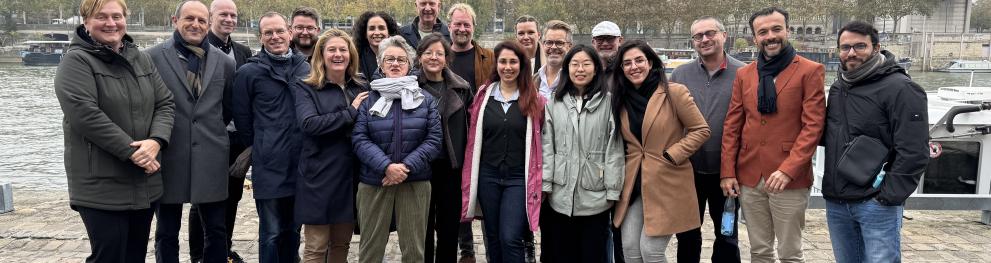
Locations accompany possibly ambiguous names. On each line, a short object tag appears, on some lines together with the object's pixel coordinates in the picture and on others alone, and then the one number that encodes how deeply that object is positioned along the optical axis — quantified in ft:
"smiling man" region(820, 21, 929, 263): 11.79
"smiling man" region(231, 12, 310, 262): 13.89
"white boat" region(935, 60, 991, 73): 183.97
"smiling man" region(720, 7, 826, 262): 12.75
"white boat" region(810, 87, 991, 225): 21.40
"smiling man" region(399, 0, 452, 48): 18.33
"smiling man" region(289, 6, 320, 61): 16.11
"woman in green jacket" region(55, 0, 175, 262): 11.55
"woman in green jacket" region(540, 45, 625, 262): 13.30
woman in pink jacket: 13.61
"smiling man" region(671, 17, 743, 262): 14.49
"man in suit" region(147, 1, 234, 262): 13.39
